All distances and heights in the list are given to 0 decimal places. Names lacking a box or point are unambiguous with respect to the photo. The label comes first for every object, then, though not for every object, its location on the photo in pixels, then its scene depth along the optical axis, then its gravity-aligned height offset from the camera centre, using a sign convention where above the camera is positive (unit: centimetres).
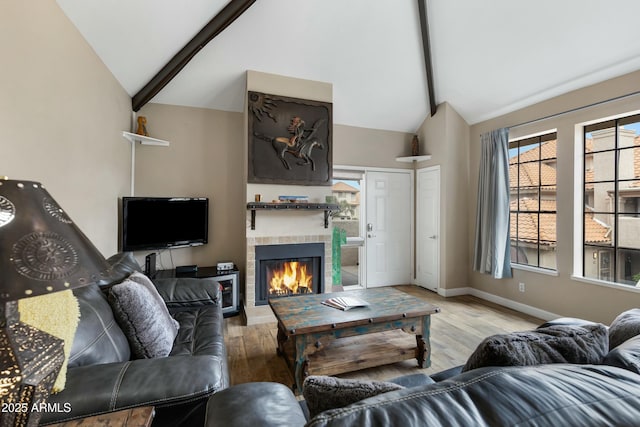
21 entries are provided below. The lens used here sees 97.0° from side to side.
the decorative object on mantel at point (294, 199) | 345 +18
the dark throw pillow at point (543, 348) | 80 -39
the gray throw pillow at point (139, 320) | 144 -56
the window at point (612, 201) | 284 +15
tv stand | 330 -81
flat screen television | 306 -11
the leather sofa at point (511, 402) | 49 -35
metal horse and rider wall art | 340 +91
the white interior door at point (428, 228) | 442 -23
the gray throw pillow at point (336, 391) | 65 -42
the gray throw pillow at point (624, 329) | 116 -48
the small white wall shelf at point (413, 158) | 455 +91
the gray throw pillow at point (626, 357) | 75 -40
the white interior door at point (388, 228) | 465 -24
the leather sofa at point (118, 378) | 92 -60
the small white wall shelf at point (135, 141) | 319 +84
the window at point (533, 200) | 347 +19
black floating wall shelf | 328 +8
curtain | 370 +14
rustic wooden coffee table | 198 -87
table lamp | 65 -15
